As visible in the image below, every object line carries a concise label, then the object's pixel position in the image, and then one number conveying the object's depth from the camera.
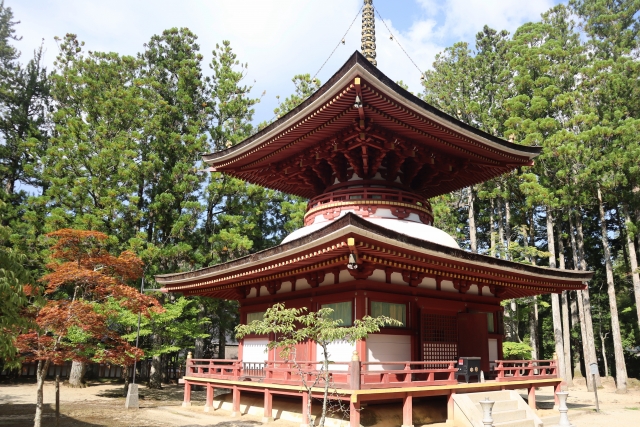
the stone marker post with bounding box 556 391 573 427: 12.48
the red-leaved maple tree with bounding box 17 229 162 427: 12.80
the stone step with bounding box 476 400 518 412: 14.75
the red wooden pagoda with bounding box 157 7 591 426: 13.59
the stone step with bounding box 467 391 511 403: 14.45
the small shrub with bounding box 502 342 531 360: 29.77
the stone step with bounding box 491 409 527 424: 14.07
